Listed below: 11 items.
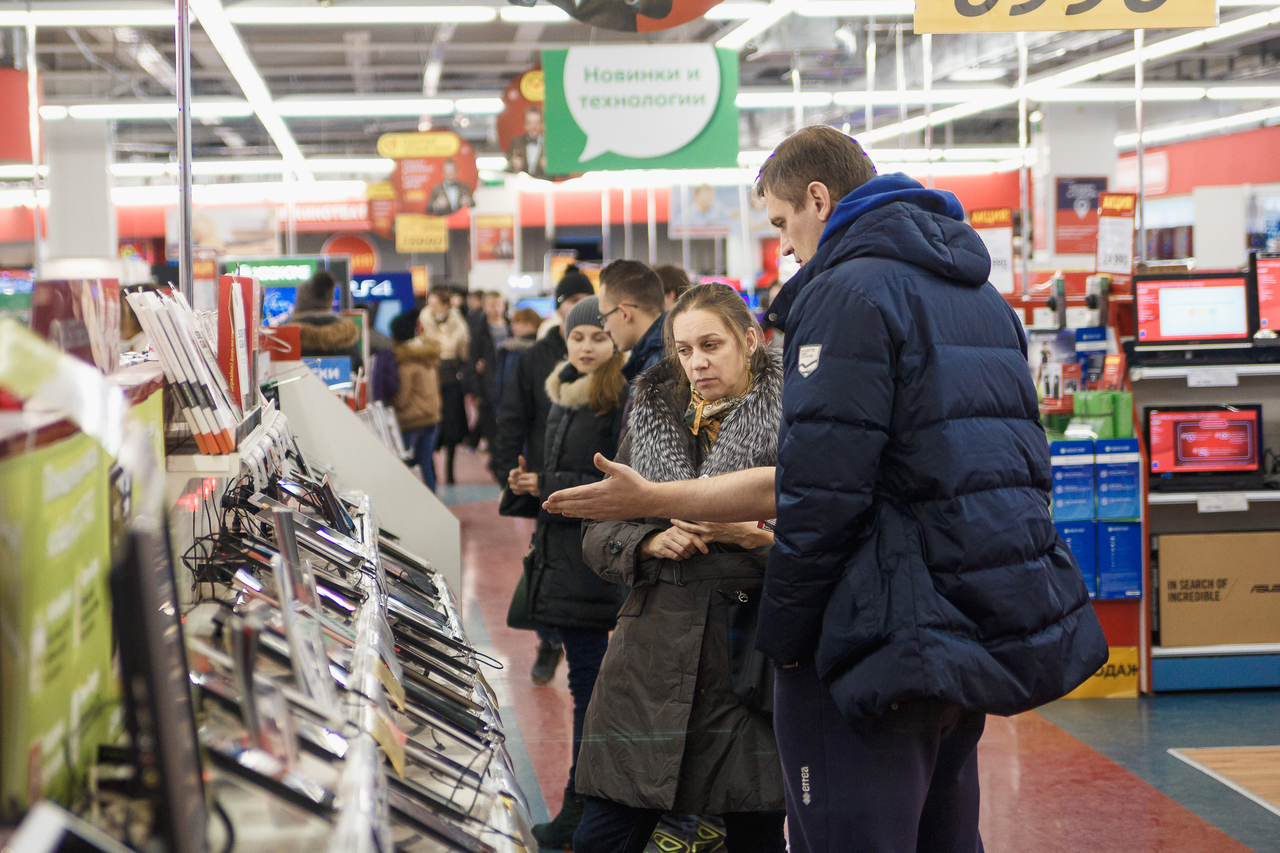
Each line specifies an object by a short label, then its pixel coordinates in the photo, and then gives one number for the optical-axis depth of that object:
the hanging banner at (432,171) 14.27
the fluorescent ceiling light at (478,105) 13.45
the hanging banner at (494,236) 21.19
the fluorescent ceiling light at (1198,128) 16.63
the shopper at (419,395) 8.75
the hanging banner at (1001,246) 7.43
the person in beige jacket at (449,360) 11.27
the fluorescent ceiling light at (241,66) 8.26
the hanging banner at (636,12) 4.39
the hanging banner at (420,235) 20.22
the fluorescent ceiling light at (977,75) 15.91
